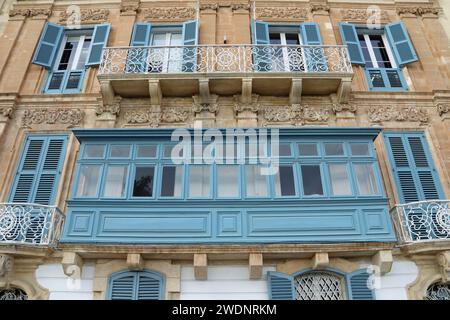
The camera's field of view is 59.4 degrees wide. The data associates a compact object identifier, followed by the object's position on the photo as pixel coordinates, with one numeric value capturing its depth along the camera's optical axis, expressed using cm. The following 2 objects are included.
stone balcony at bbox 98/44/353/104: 996
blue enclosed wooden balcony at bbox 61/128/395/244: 789
